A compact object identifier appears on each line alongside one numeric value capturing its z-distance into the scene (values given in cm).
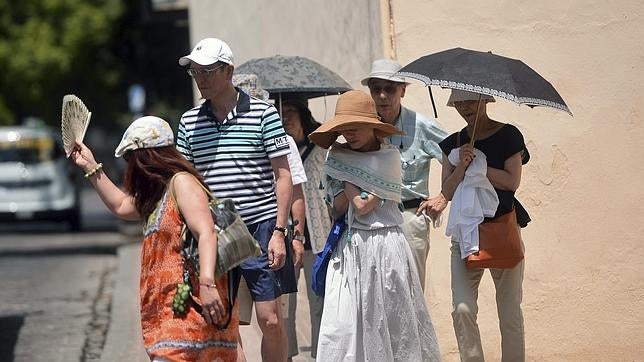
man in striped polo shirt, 1281
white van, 4909
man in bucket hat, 1468
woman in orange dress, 1030
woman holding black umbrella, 1324
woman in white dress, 1281
